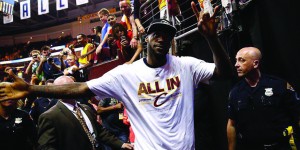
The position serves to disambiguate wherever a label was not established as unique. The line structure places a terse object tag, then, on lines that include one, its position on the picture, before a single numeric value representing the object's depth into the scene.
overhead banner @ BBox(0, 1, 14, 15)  15.75
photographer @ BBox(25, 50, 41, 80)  11.16
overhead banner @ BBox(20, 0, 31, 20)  16.30
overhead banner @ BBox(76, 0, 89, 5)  13.34
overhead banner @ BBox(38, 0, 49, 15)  15.22
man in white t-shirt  2.29
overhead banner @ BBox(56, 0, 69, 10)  14.47
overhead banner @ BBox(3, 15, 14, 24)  16.92
